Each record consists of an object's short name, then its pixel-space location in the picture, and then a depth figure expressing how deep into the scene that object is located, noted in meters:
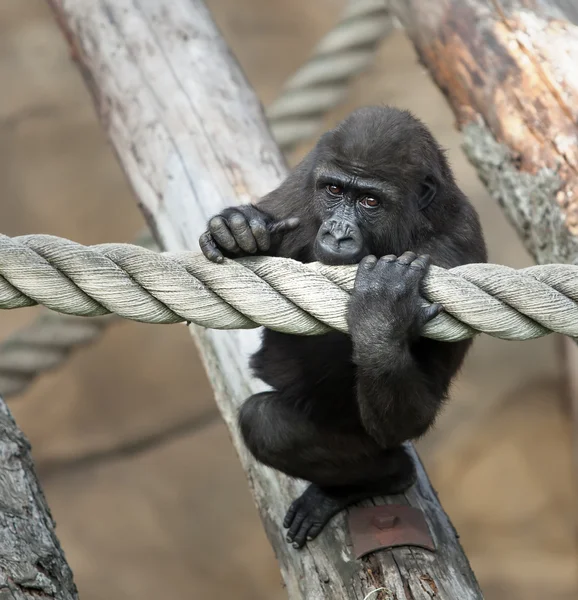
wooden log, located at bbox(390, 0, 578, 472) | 6.73
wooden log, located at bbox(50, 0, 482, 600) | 6.39
